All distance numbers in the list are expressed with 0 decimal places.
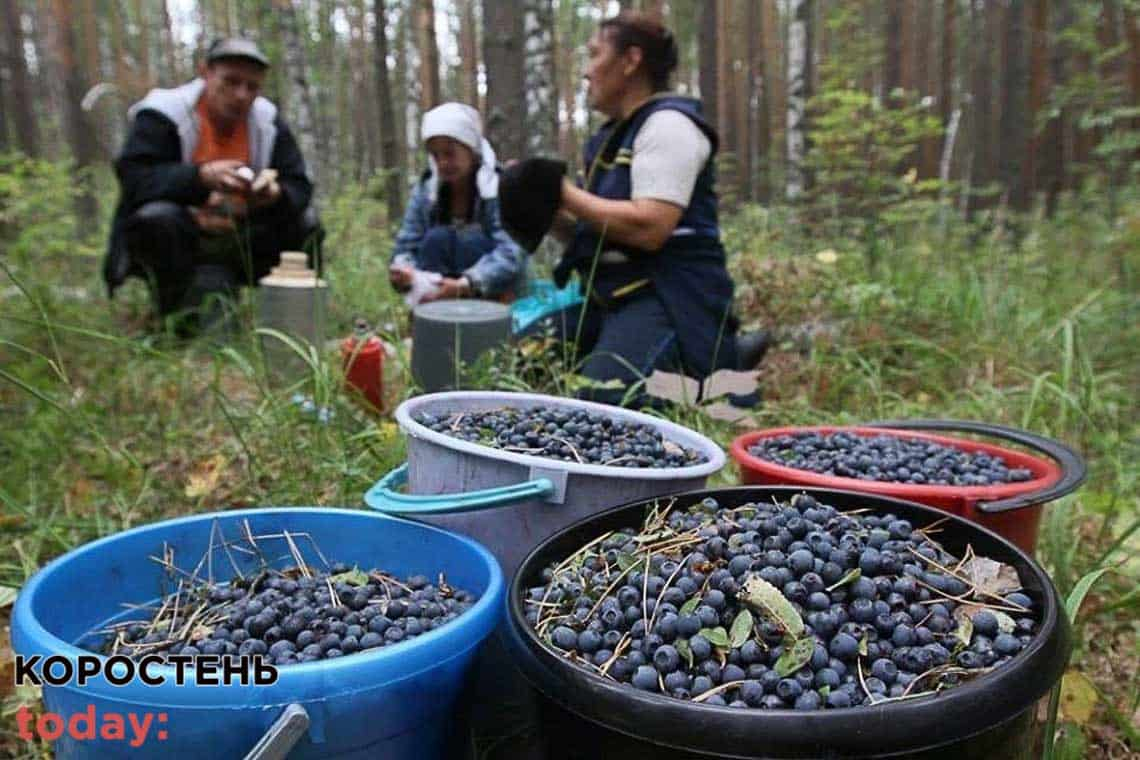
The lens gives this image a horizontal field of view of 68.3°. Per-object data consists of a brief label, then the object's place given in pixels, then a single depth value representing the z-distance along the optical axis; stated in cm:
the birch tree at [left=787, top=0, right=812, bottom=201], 775
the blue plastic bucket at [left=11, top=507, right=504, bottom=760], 85
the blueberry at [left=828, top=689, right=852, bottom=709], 82
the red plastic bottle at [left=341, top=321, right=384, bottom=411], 249
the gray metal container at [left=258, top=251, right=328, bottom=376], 294
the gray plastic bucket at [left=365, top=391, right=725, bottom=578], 123
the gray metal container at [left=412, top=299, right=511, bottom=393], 260
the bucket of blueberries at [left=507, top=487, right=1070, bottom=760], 77
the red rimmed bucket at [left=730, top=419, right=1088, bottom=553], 138
